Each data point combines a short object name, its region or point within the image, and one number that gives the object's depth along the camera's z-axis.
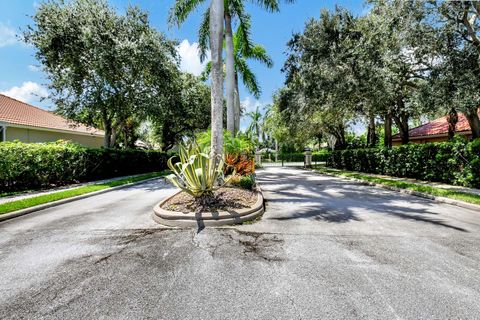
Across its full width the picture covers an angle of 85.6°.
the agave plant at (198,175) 6.63
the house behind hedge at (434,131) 20.14
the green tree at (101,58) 15.01
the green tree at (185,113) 21.16
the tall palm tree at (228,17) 13.91
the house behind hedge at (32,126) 18.39
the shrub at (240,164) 10.46
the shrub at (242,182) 9.29
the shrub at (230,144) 10.69
